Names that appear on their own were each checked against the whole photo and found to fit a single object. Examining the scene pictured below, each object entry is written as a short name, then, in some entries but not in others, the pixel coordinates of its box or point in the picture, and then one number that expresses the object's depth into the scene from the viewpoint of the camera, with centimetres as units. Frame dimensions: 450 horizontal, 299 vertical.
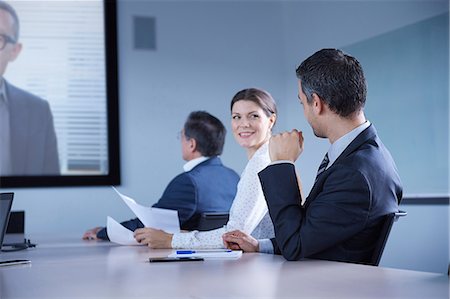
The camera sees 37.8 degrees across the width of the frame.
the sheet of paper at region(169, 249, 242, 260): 195
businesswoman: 232
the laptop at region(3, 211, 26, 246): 305
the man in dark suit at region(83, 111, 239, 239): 298
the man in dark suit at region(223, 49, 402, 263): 179
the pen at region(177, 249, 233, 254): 203
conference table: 133
